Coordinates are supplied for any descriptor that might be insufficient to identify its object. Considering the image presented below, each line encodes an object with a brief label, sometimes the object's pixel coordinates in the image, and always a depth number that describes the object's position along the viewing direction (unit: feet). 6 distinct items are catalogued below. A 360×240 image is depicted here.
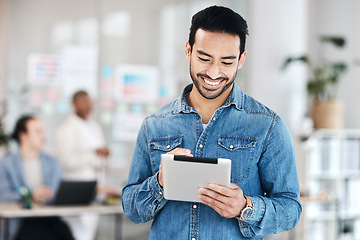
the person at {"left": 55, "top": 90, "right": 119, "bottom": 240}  15.75
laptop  12.92
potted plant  18.98
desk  12.32
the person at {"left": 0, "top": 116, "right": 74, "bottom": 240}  13.00
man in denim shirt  4.56
